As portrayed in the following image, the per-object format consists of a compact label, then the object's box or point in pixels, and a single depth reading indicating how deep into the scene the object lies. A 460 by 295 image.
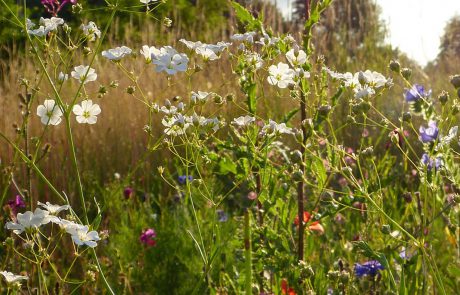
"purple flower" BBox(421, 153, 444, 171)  1.40
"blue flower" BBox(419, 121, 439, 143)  1.45
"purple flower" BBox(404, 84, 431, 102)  1.35
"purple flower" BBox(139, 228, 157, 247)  1.87
